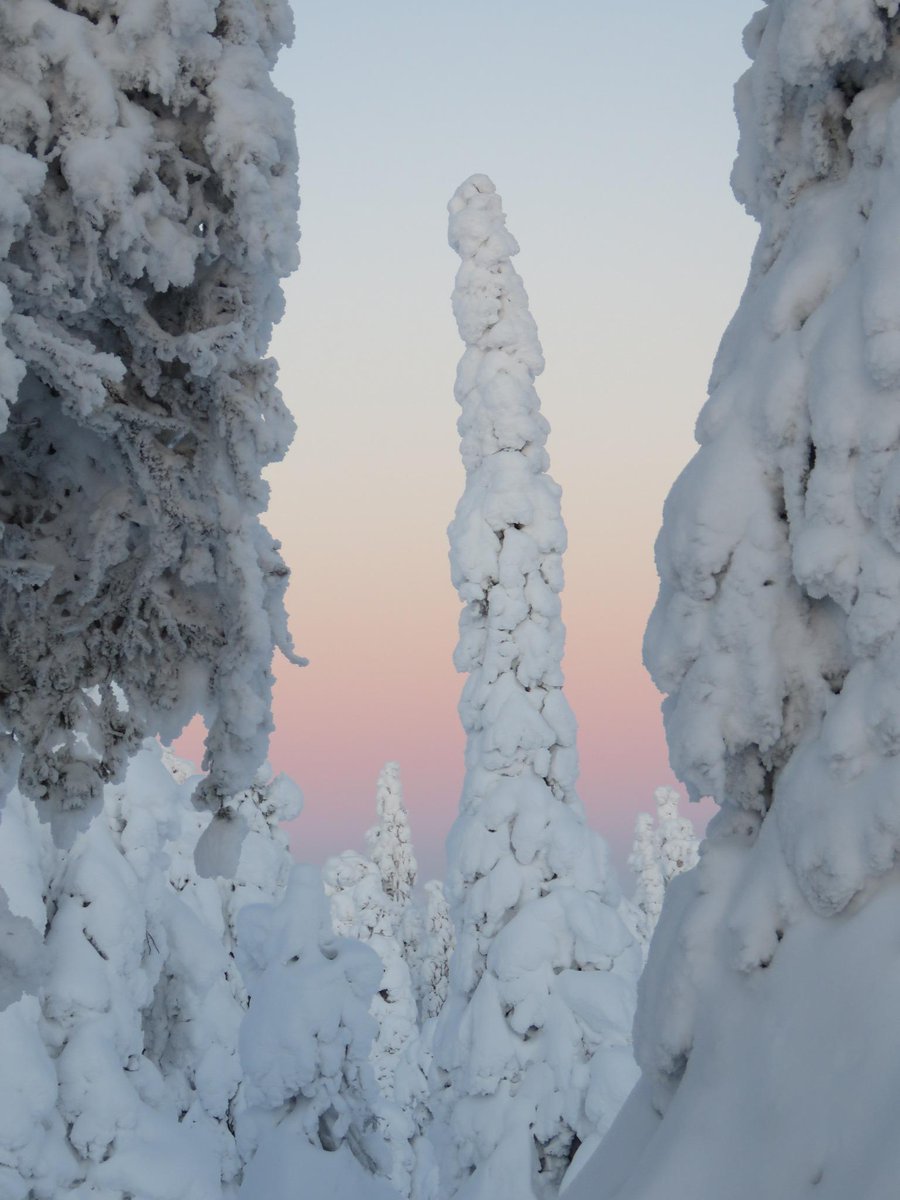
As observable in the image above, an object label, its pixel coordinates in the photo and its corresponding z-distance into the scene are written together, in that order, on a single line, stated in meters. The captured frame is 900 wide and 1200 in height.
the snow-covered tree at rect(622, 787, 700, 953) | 38.97
